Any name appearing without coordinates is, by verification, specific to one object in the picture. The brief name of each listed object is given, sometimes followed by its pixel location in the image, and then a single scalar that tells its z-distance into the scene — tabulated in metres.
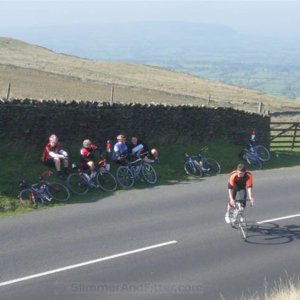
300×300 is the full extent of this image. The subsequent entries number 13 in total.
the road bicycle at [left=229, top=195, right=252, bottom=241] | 15.30
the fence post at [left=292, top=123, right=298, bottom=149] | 29.33
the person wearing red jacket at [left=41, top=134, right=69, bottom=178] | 19.61
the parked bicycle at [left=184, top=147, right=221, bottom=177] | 22.42
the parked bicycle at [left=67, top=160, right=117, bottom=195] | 19.25
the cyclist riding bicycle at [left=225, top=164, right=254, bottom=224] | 15.74
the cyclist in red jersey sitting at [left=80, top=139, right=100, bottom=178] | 19.59
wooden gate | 28.67
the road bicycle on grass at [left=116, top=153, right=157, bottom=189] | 20.27
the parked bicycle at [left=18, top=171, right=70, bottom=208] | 17.66
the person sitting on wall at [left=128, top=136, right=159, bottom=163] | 21.55
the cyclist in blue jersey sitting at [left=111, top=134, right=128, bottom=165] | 21.00
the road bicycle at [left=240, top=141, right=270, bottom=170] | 24.62
